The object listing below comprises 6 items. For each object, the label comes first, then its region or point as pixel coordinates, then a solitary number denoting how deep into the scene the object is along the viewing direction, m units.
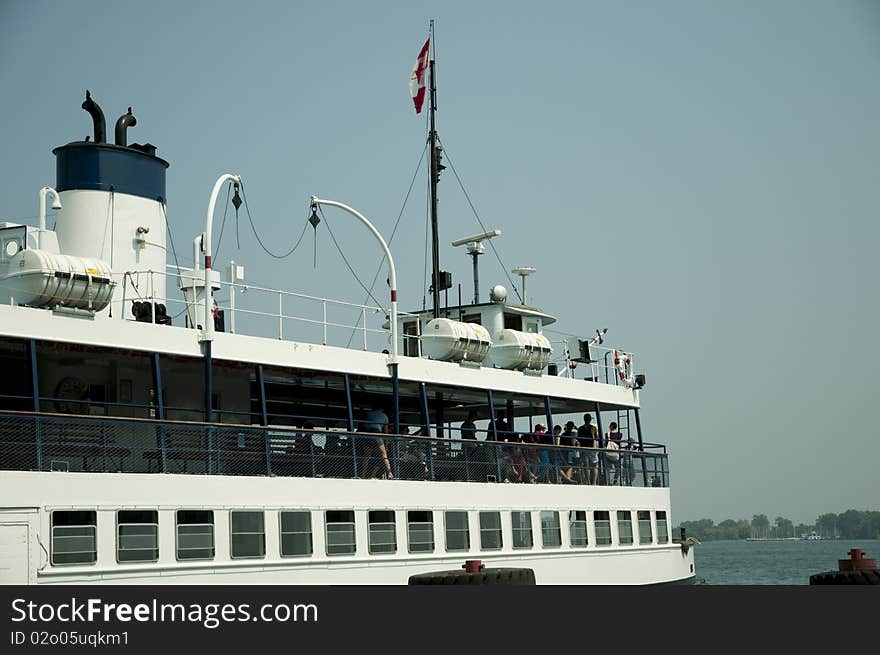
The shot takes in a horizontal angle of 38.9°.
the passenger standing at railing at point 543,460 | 32.92
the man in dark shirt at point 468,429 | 31.69
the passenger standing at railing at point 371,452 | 27.62
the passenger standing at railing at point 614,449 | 35.97
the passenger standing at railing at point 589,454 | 34.78
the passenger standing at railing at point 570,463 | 33.94
